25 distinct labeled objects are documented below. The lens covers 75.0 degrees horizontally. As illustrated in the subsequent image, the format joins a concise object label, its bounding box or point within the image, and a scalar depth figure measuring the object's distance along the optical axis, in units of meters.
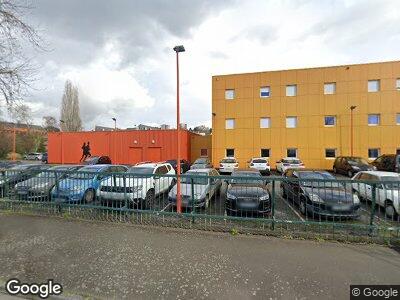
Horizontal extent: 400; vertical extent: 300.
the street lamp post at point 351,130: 24.47
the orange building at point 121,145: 29.88
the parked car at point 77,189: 7.29
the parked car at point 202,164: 19.90
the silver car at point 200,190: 6.51
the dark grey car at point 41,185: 7.59
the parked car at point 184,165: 21.43
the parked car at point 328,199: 5.86
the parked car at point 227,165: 21.54
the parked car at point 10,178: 7.99
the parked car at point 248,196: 6.22
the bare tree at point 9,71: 7.85
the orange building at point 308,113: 24.02
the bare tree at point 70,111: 55.88
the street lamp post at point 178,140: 6.93
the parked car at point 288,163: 21.60
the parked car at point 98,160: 24.34
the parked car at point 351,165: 18.66
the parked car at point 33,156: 48.46
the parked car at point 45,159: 37.36
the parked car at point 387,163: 17.03
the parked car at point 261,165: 20.98
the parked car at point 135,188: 6.82
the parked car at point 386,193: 5.59
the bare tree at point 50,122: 66.82
